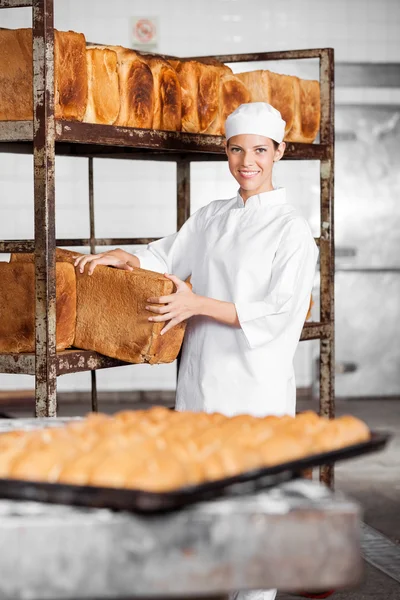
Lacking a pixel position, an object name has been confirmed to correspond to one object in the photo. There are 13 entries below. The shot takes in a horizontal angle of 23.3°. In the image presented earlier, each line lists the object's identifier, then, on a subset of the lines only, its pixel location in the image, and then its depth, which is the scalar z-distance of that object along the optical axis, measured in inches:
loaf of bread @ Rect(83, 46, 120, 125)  119.0
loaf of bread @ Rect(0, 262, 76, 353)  116.0
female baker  110.4
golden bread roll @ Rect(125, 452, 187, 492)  46.6
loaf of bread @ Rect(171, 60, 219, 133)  139.1
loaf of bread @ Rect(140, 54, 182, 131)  131.3
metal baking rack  107.7
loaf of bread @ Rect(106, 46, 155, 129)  124.9
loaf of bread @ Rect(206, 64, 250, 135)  144.6
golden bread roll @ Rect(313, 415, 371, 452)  56.7
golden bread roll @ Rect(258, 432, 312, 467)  52.9
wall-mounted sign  266.7
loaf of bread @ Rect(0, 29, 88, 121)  111.2
